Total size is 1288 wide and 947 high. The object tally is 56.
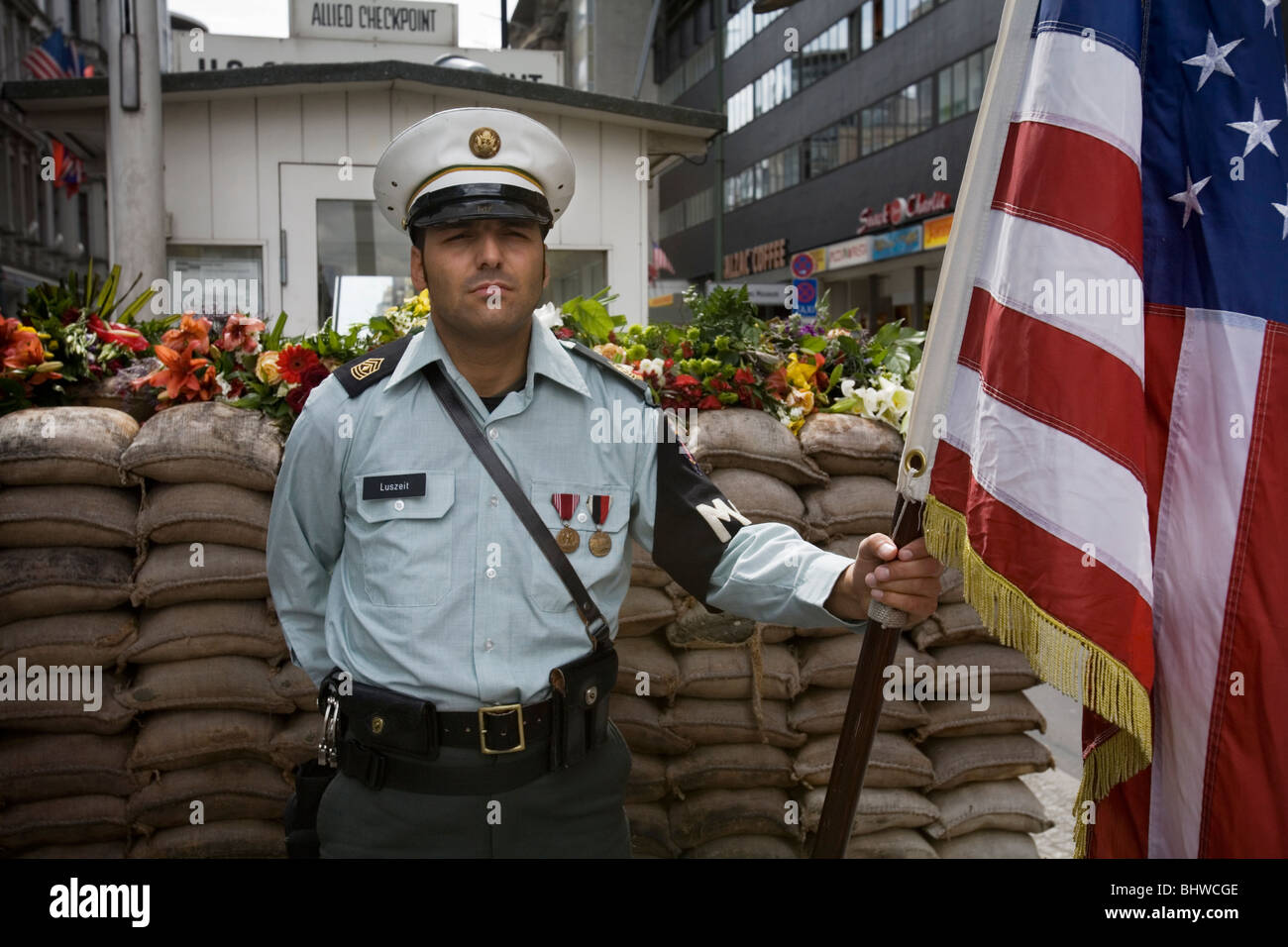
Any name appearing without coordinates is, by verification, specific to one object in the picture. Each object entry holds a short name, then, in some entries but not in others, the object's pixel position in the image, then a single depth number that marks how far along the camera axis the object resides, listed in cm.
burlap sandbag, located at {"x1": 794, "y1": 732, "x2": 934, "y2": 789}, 371
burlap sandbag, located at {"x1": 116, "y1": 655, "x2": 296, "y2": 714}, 354
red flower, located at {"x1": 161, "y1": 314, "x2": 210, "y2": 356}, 379
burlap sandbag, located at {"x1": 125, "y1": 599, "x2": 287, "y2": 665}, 357
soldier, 219
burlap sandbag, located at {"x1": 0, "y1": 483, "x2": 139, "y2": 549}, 352
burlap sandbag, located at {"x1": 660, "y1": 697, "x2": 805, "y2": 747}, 371
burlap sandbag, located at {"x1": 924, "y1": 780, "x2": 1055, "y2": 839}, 378
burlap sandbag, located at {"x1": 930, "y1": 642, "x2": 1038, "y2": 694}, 381
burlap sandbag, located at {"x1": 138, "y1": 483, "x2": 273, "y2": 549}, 357
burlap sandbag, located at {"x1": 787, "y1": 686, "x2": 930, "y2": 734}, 374
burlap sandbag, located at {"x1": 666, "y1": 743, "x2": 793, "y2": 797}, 370
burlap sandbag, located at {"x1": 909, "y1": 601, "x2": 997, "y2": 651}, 382
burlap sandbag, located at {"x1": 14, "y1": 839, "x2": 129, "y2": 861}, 354
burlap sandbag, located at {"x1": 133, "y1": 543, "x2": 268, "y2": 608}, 357
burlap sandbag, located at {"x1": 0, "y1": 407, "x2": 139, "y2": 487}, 355
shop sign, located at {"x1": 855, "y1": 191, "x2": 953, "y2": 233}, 2616
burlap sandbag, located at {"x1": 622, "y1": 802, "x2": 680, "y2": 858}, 366
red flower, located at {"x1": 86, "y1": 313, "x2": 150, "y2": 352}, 390
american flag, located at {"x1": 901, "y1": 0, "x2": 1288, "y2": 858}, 199
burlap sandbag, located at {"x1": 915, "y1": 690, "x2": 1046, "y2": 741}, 379
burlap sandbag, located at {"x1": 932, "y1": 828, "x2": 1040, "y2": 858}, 379
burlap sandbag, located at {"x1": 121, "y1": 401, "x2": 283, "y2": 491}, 358
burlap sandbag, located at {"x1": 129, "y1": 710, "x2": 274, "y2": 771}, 354
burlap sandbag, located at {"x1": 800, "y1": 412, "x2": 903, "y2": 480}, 389
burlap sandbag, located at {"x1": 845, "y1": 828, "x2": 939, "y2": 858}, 375
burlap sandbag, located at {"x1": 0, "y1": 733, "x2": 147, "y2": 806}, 351
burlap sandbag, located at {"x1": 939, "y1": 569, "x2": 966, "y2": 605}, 367
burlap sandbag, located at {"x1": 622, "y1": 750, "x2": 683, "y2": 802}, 369
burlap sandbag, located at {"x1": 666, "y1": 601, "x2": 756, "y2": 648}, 340
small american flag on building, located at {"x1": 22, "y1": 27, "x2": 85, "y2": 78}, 2084
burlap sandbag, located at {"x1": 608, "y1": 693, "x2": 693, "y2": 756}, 365
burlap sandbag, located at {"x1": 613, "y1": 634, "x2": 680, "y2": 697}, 367
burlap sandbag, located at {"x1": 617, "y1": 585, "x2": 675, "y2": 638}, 364
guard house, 687
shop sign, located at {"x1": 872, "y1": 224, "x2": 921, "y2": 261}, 2705
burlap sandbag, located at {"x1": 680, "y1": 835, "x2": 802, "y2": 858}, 369
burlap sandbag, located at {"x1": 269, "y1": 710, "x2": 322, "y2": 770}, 356
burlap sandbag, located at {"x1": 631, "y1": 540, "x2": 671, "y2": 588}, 362
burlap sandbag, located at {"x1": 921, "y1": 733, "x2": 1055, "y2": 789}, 378
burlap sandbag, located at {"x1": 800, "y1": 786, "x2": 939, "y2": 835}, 371
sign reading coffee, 3728
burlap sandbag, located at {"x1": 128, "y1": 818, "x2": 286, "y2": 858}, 355
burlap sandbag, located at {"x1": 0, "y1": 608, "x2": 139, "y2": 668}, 346
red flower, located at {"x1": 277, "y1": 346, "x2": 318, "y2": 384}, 367
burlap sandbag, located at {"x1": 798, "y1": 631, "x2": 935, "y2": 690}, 377
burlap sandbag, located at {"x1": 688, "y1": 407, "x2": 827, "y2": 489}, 380
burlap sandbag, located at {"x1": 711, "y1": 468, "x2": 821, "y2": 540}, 373
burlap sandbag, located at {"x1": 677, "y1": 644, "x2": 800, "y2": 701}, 372
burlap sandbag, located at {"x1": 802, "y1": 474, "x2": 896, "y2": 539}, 383
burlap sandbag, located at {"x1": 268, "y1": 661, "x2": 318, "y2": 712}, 355
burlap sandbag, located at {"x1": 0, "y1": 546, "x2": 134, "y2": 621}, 349
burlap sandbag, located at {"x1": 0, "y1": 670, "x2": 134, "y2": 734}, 348
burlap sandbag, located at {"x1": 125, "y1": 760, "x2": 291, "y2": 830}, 354
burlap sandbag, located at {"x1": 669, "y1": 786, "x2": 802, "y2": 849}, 370
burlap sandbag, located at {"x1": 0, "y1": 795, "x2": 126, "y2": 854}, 350
